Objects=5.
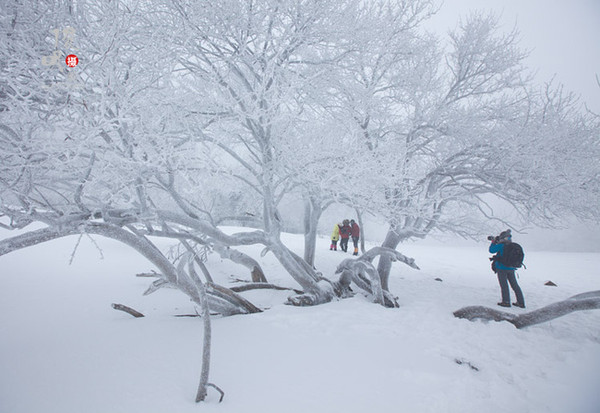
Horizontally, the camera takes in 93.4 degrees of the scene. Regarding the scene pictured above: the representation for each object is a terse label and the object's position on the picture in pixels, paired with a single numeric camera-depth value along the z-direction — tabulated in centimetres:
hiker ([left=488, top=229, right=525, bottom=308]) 586
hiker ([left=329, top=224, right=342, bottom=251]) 1326
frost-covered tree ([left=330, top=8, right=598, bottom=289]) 498
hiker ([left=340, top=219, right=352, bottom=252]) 1262
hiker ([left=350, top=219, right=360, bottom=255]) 1207
